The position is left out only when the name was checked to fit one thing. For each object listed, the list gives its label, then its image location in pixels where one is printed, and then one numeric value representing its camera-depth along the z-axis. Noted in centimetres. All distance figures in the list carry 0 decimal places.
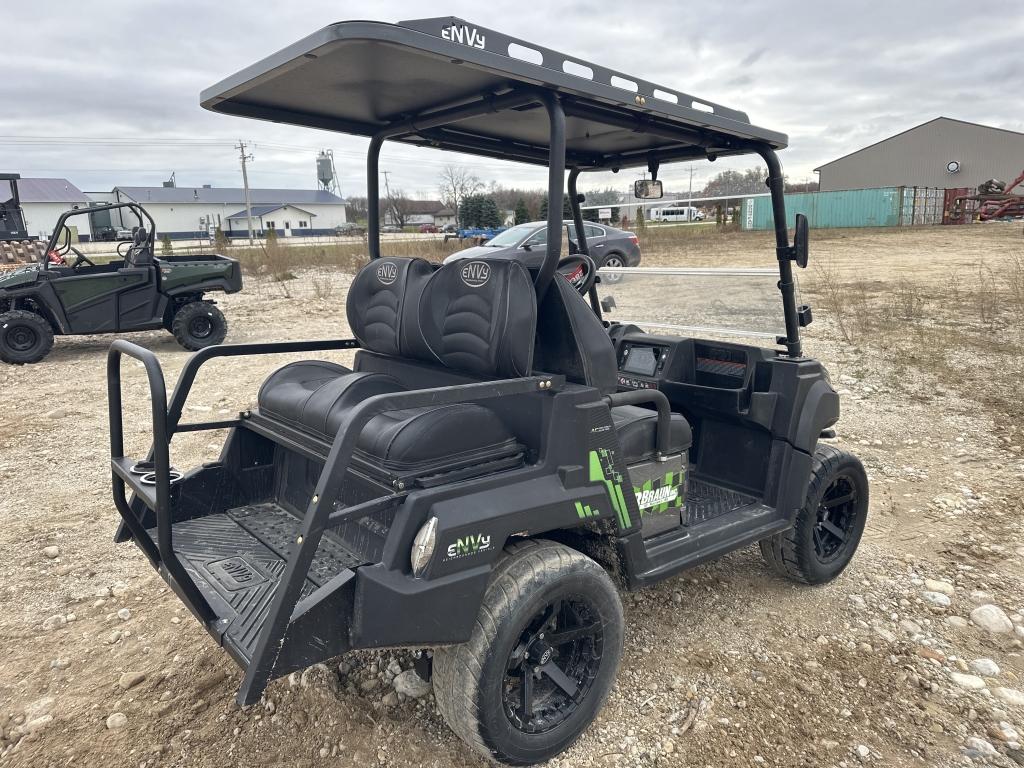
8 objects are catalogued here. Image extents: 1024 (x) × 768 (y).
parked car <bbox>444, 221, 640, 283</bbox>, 915
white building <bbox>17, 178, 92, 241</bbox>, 6238
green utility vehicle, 859
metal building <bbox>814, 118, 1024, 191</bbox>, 4022
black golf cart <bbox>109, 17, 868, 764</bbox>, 202
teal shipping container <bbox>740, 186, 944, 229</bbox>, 3136
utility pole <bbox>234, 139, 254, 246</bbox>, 4784
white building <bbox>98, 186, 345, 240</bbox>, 6950
